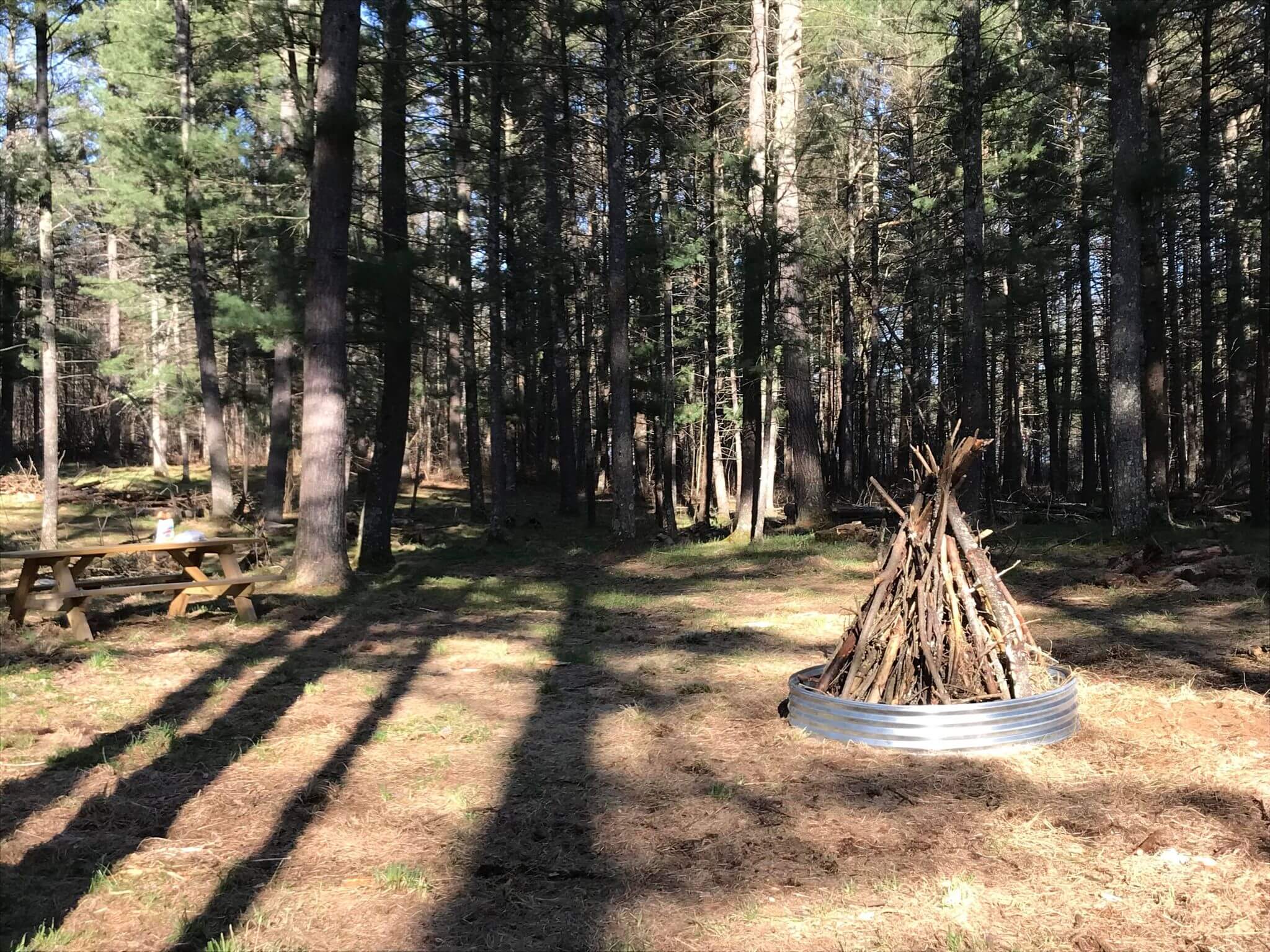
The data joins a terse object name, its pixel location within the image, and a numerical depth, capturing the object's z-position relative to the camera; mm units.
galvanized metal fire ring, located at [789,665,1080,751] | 4461
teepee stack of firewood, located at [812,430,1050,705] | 4809
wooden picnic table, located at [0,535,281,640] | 7168
